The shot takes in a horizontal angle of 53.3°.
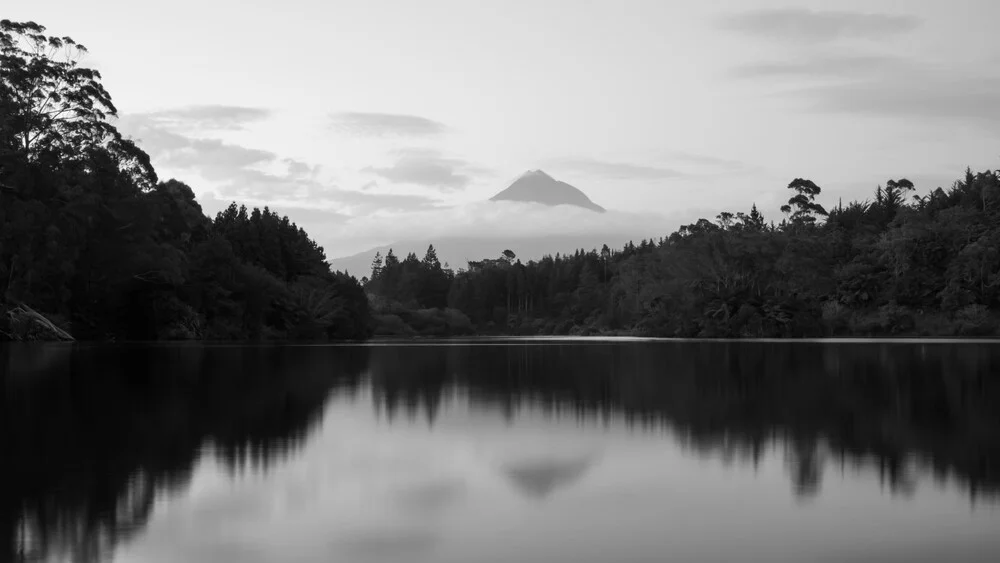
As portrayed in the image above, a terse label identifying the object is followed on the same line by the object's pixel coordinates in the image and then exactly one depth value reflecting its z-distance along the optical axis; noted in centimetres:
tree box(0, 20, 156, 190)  5269
